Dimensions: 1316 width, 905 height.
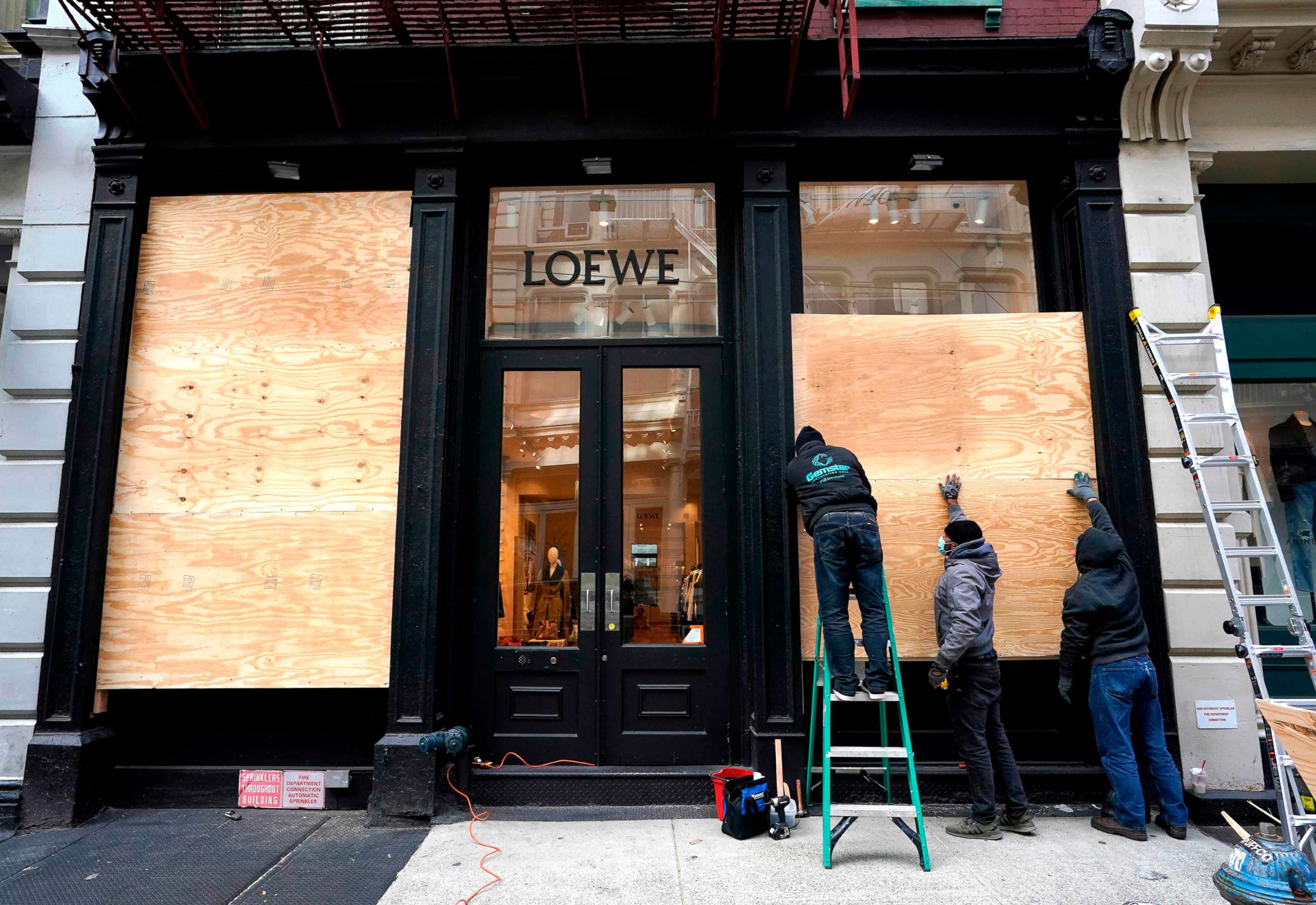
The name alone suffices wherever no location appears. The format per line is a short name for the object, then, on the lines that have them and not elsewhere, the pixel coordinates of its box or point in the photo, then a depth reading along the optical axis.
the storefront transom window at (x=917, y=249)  6.70
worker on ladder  5.23
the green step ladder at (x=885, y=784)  4.68
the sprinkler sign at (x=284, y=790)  5.89
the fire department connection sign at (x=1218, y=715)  5.66
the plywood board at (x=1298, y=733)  3.52
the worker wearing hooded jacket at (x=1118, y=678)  5.21
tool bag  5.16
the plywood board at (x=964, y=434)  5.90
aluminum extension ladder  4.76
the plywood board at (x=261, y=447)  5.97
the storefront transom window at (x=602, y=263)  6.75
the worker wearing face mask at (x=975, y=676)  5.17
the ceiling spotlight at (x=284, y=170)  6.58
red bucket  5.37
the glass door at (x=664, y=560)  6.12
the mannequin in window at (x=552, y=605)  6.29
